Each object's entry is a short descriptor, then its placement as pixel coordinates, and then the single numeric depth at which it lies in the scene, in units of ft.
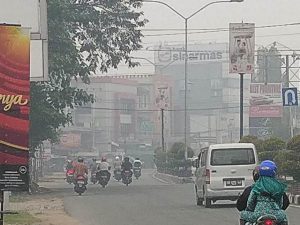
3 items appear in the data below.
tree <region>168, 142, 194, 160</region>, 209.15
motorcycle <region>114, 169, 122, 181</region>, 191.34
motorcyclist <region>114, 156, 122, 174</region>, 191.51
